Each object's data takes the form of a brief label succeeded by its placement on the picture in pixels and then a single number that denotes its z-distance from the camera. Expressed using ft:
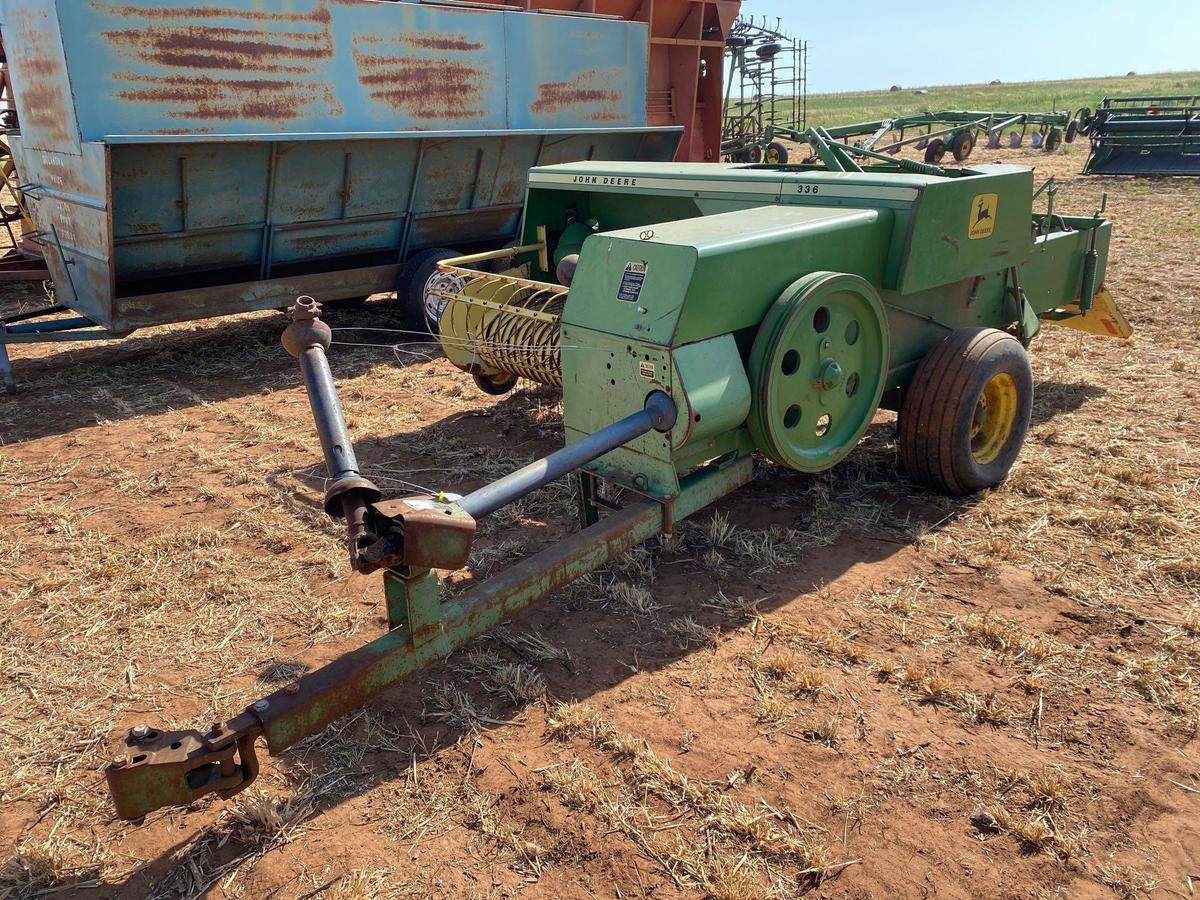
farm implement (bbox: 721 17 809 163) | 55.16
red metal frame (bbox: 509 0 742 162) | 33.35
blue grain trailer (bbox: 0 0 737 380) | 18.15
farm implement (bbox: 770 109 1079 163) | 53.57
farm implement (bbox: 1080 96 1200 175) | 51.19
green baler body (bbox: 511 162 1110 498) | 10.19
